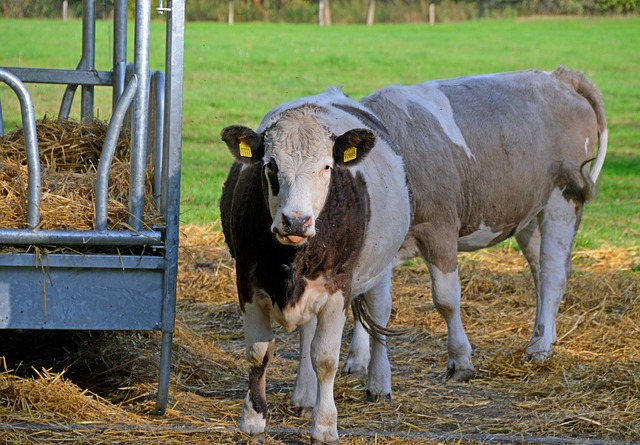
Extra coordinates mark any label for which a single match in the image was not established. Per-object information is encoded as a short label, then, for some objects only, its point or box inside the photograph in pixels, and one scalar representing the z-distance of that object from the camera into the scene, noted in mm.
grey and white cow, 12719
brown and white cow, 9430
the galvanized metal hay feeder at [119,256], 9500
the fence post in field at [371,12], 100125
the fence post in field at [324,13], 97687
